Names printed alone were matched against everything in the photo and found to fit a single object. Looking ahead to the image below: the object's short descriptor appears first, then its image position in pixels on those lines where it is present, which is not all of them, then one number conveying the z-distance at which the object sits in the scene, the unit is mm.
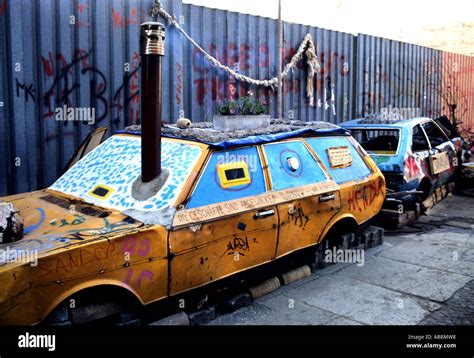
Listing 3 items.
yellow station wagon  2904
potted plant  4789
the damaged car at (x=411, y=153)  7043
